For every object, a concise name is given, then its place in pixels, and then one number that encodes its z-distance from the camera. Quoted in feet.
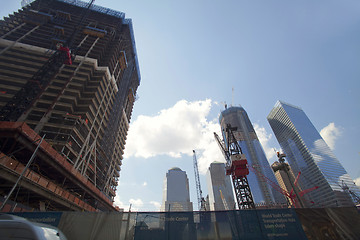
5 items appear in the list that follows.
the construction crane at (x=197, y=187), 298.68
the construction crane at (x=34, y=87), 95.78
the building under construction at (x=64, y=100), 77.46
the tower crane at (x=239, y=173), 123.34
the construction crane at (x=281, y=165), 113.70
